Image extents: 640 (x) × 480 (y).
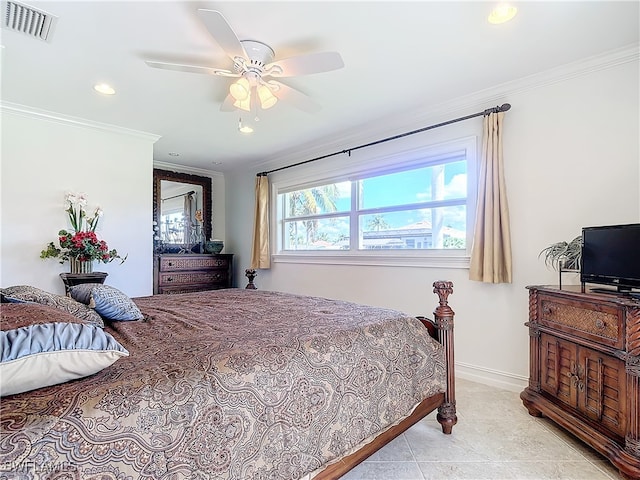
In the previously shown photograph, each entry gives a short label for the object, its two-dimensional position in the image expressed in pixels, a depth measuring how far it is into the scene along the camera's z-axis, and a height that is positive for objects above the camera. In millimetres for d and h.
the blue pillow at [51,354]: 770 -297
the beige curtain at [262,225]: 4887 +207
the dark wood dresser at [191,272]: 4520 -497
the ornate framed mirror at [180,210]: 5043 +457
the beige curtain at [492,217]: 2656 +182
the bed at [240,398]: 768 -492
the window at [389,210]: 3135 +329
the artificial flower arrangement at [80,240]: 3189 -17
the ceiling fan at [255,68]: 1785 +1076
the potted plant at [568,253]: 2154 -89
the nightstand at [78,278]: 3146 -388
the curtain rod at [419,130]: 2707 +1065
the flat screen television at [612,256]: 1714 -90
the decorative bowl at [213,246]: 5323 -119
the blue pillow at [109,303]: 1669 -336
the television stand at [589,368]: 1560 -715
